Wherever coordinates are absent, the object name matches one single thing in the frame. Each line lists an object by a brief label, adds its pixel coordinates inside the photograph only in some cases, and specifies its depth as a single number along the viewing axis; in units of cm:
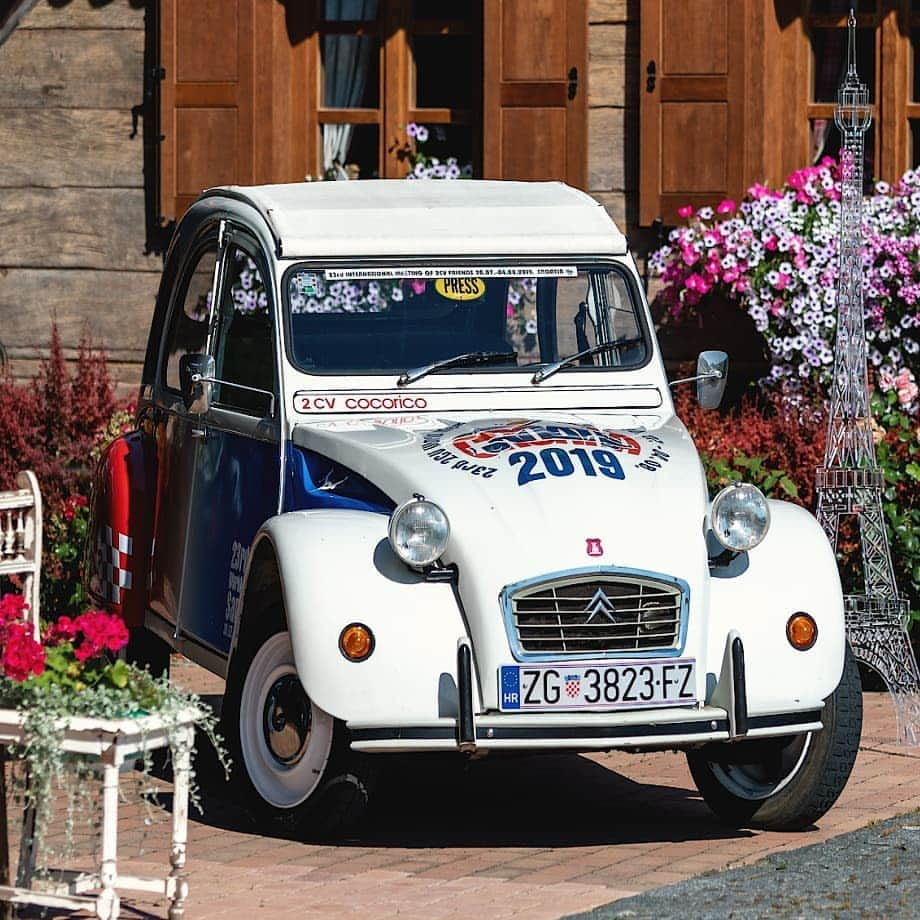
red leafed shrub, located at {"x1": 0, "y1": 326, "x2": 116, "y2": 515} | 1806
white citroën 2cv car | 1062
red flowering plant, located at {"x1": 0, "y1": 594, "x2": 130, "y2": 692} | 888
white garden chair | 1198
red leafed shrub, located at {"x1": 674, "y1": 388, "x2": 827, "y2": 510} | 1599
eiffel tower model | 1402
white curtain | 2174
